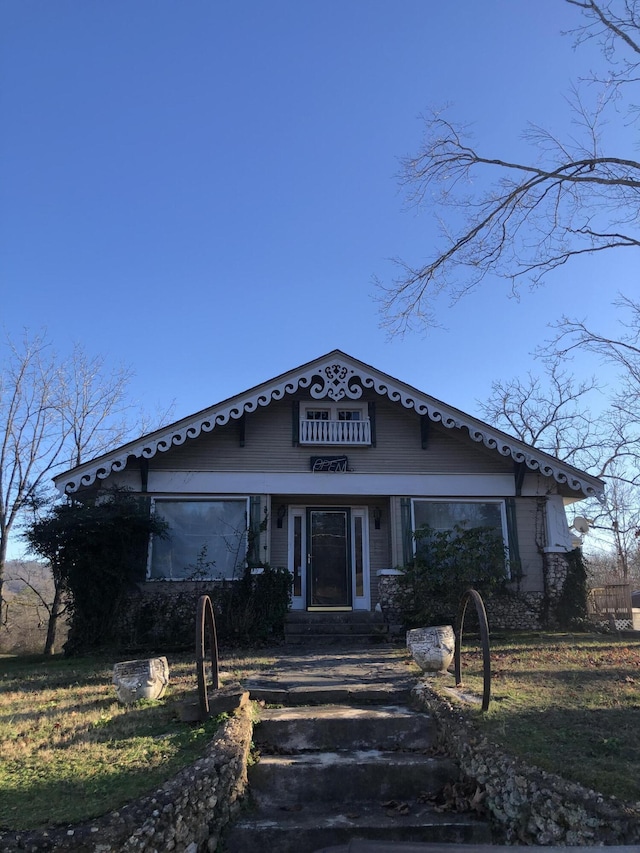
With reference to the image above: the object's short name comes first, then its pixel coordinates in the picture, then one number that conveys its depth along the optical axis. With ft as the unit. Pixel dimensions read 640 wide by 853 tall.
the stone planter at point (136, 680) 19.86
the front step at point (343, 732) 16.49
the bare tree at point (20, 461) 61.16
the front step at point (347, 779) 14.30
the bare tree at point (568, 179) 37.60
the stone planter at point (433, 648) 22.89
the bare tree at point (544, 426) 99.40
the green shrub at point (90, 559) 34.91
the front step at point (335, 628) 35.04
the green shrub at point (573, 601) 39.58
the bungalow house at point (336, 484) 40.24
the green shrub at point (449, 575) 37.11
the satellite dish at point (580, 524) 46.91
